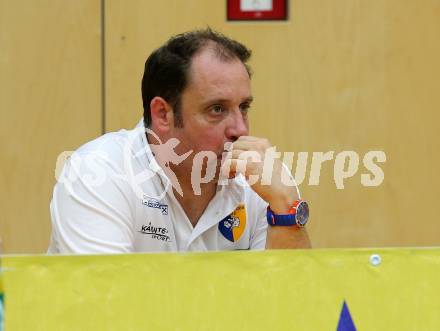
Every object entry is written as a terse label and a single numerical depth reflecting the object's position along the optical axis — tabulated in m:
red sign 8.69
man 5.71
